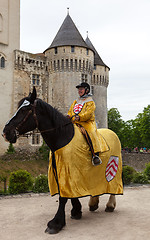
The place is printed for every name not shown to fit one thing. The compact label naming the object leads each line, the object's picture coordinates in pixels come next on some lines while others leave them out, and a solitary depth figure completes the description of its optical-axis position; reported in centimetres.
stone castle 3666
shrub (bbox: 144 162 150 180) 1609
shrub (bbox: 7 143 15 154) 3538
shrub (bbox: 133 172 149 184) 1432
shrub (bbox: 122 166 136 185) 1402
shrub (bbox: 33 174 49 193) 1182
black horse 613
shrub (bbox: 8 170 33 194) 1168
